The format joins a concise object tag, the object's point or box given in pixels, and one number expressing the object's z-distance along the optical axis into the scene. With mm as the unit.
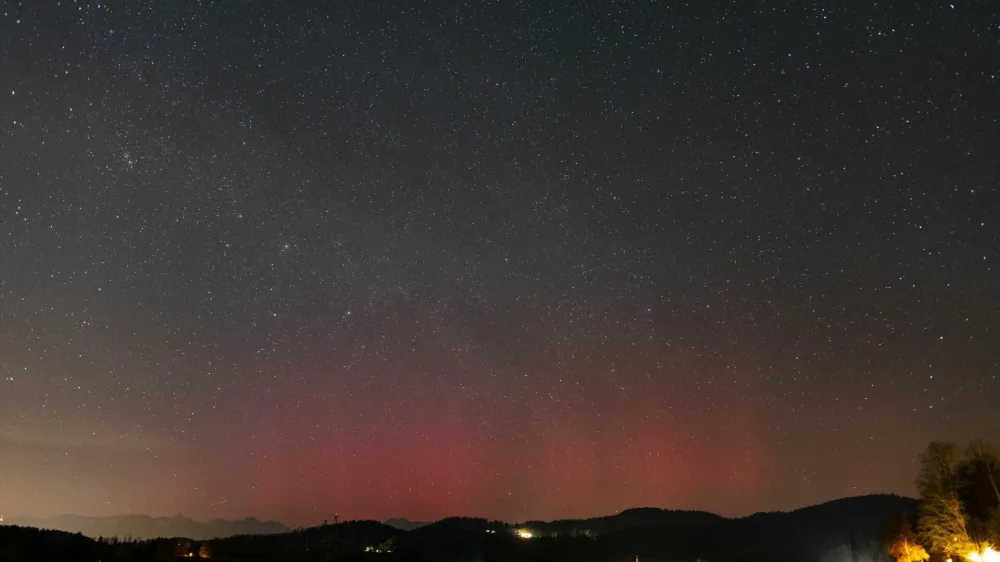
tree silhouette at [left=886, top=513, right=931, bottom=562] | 51275
